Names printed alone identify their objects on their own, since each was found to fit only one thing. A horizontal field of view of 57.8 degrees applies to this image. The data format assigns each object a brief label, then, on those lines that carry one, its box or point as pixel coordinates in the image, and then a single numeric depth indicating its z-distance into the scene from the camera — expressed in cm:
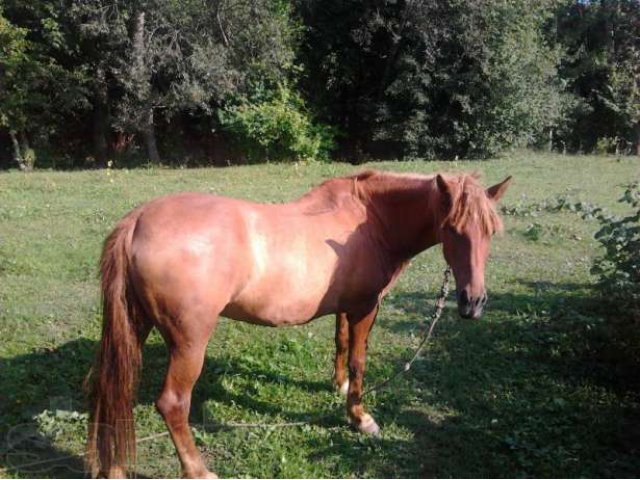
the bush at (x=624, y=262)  453
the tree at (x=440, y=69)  1938
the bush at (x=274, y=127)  1966
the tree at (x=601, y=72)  2467
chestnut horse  312
